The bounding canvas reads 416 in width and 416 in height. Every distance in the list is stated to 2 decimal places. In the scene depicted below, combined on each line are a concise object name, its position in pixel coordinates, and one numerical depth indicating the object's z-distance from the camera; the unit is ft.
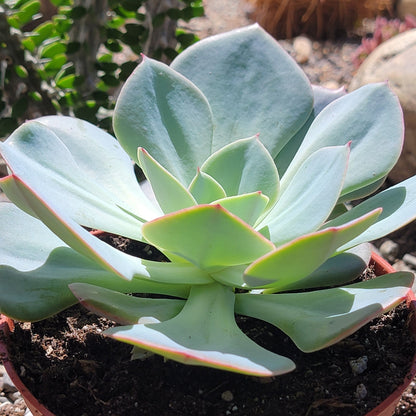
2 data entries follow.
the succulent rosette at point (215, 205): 2.50
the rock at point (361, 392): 2.91
